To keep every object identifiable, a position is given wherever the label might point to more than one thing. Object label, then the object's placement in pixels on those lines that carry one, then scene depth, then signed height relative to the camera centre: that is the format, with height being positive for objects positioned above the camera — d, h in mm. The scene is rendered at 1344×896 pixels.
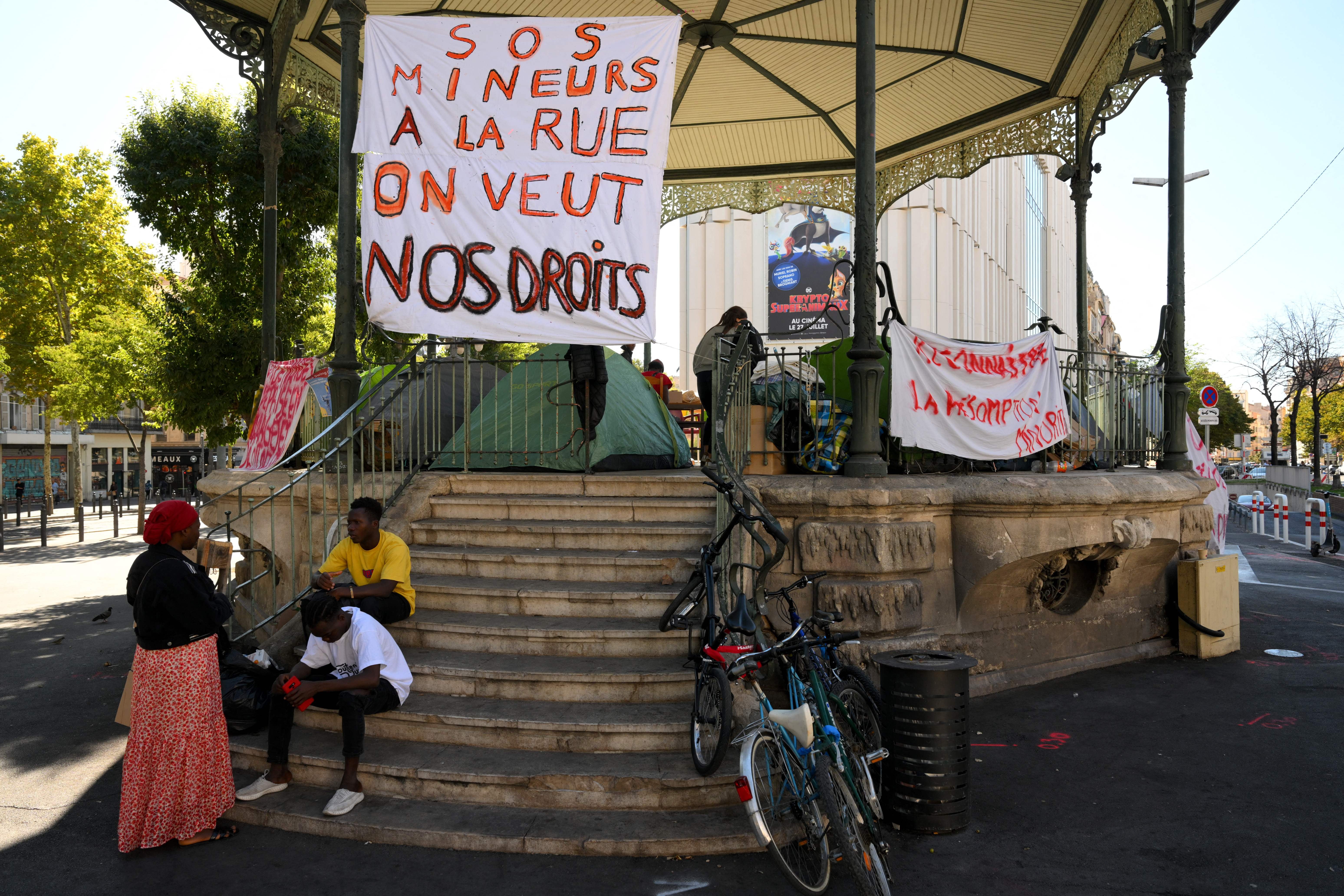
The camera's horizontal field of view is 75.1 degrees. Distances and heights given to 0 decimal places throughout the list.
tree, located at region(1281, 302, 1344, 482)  40094 +3520
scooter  17703 -2076
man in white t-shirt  4508 -1290
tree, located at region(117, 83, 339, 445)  14477 +3768
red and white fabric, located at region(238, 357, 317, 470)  8789 +294
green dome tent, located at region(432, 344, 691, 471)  8164 +109
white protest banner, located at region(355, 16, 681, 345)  5895 +1772
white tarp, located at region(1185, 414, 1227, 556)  9602 -504
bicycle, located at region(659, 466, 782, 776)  4395 -1100
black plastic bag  5156 -1503
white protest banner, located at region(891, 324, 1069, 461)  6984 +371
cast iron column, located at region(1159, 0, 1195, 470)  8586 +2190
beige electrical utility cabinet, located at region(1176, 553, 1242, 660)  8227 -1539
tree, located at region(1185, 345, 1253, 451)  59438 +2385
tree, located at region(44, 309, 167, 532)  22625 +1943
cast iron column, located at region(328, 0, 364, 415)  7160 +1803
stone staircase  4258 -1518
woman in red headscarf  4191 -1261
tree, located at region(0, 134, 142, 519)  27297 +6093
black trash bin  4395 -1562
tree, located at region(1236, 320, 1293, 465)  41312 +3076
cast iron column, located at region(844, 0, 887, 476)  6488 +1286
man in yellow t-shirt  5328 -800
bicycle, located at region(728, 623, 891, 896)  3625 -1537
